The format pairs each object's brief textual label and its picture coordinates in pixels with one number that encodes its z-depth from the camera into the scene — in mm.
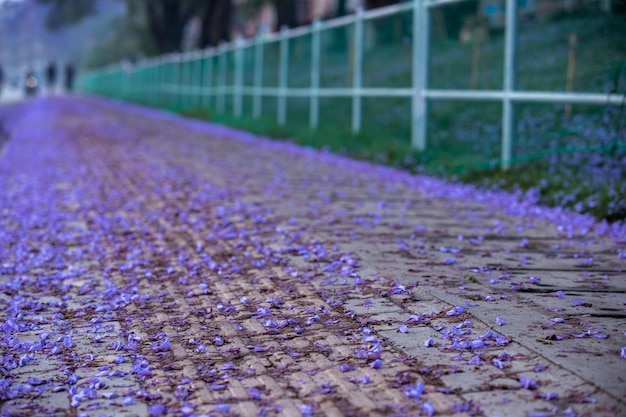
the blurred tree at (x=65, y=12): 79920
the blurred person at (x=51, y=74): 128884
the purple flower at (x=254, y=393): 5819
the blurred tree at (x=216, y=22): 66145
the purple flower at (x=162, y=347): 6930
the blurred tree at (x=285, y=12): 55262
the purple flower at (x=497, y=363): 6096
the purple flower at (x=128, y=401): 5836
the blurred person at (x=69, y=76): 138618
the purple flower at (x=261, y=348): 6790
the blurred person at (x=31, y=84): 106495
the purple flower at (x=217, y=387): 6017
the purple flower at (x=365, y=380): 5975
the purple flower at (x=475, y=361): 6194
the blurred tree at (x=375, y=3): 42427
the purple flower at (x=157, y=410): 5609
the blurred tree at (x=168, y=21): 82256
